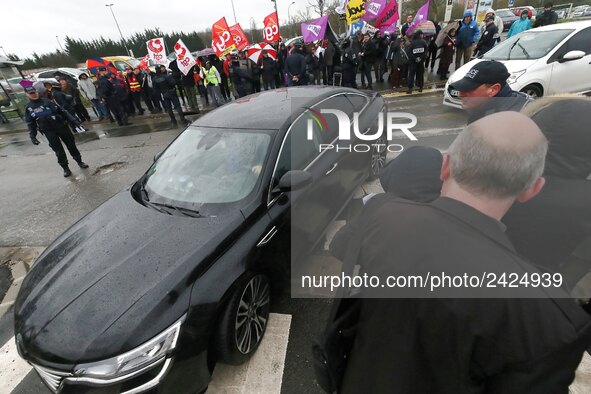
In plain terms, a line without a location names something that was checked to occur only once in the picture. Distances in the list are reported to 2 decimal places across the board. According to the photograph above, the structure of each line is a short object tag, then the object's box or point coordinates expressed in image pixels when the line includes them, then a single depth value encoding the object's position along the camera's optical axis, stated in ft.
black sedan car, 5.49
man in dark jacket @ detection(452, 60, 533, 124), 8.18
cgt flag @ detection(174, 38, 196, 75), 33.38
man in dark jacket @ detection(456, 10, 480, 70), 30.78
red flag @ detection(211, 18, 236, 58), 33.71
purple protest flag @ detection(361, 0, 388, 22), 32.50
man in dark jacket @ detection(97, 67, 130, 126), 33.35
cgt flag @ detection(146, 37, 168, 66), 32.94
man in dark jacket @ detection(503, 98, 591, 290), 4.99
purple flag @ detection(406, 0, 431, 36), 31.30
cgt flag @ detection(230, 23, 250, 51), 35.90
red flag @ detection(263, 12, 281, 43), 34.37
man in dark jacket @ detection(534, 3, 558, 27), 31.15
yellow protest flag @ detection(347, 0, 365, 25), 34.01
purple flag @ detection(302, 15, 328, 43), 32.09
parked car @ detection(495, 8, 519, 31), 69.93
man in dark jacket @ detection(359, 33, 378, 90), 31.68
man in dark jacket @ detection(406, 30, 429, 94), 28.12
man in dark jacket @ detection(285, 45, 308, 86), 30.17
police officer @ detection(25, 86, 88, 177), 19.25
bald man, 2.48
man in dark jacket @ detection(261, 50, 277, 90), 33.32
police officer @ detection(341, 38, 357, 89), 31.96
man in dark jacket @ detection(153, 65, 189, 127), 31.89
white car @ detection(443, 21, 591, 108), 19.48
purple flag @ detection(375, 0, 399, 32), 31.77
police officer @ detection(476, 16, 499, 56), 29.63
